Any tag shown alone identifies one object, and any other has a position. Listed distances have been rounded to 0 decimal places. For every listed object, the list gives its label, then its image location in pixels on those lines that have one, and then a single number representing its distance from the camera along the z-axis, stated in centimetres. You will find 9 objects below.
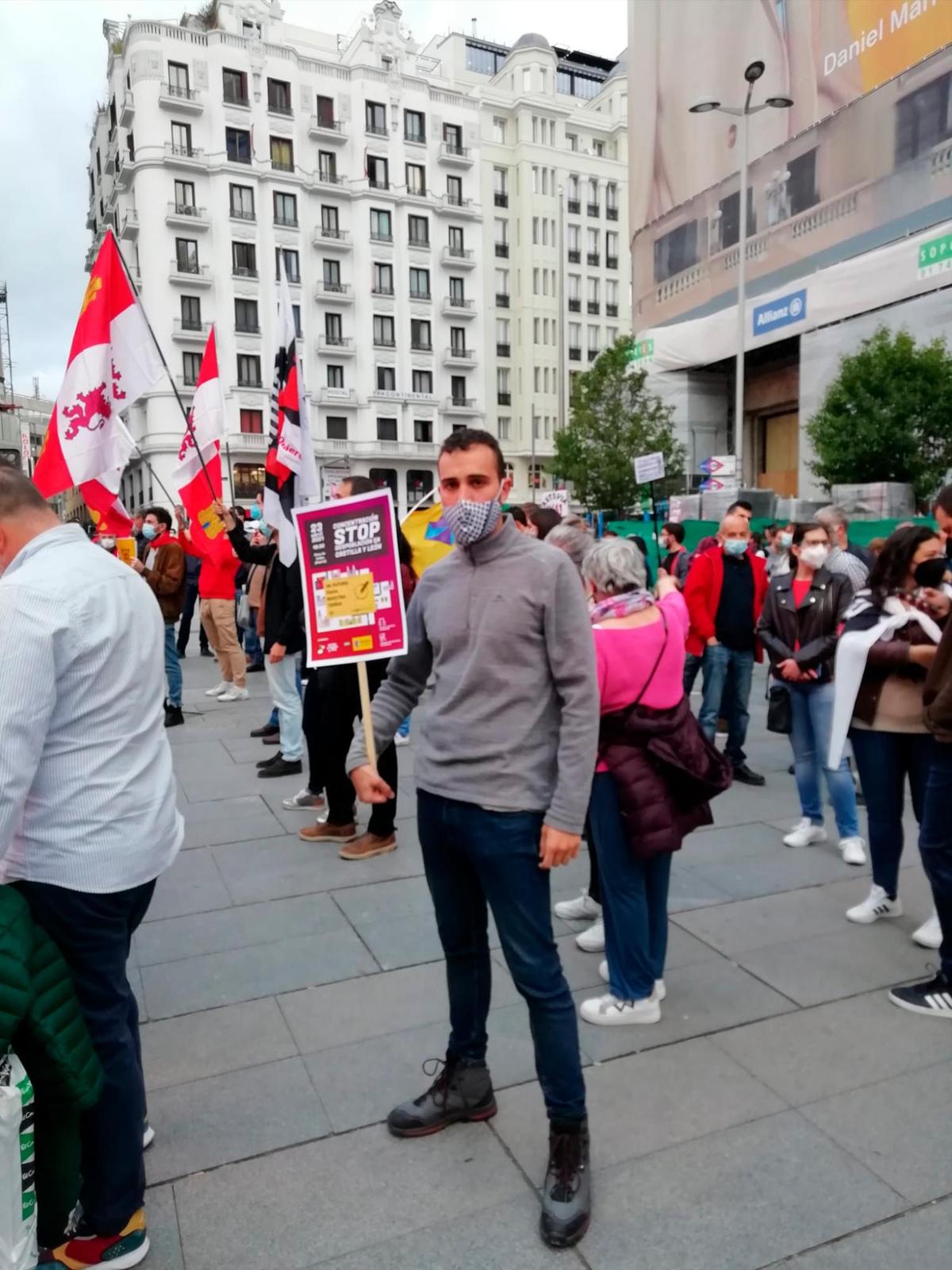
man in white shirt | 211
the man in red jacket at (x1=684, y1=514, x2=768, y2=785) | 698
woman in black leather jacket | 531
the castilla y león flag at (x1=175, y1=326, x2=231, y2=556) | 765
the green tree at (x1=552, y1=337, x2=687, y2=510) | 3472
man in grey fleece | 249
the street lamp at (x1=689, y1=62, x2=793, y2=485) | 1966
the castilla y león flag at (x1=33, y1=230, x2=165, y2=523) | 577
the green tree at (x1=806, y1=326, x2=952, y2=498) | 2278
